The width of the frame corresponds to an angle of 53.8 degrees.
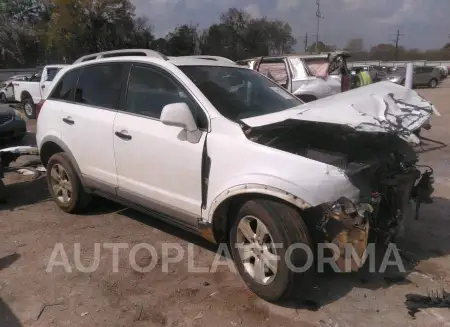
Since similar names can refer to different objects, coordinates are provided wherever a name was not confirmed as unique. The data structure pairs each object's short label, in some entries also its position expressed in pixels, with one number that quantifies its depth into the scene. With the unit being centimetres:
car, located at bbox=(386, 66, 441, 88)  3362
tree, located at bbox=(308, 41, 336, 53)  5849
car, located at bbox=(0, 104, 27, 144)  847
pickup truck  1402
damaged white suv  311
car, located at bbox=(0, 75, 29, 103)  1678
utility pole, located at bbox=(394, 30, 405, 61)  7190
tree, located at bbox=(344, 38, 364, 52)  6897
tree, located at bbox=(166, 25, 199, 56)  4272
